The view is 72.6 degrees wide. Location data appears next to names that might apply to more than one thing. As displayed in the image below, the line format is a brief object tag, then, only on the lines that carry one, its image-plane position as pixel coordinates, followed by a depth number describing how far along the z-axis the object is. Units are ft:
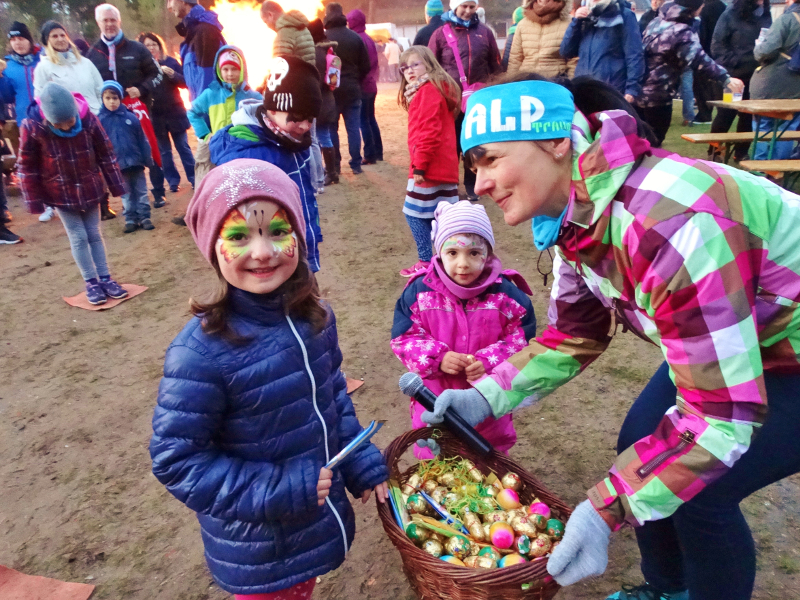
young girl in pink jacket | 7.55
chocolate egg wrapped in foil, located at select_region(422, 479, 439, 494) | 6.41
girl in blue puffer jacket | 4.50
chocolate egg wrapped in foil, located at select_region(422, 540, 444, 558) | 5.63
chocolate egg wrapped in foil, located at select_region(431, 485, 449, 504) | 6.33
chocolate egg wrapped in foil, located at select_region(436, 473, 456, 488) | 6.52
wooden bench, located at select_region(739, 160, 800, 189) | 15.72
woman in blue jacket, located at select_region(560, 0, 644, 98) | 17.43
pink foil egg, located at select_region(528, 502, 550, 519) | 5.89
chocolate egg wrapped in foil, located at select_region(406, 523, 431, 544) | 5.72
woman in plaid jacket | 3.97
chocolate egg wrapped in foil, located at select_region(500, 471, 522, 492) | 6.39
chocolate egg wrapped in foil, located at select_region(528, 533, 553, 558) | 5.50
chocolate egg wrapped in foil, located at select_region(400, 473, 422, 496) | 6.27
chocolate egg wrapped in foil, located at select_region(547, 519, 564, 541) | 5.65
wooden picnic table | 17.52
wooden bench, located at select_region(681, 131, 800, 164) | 20.18
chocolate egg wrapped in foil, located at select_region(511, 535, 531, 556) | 5.58
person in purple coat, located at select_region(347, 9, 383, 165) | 25.61
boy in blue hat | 19.15
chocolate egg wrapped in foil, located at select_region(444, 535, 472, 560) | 5.67
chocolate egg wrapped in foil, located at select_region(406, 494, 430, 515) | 6.11
